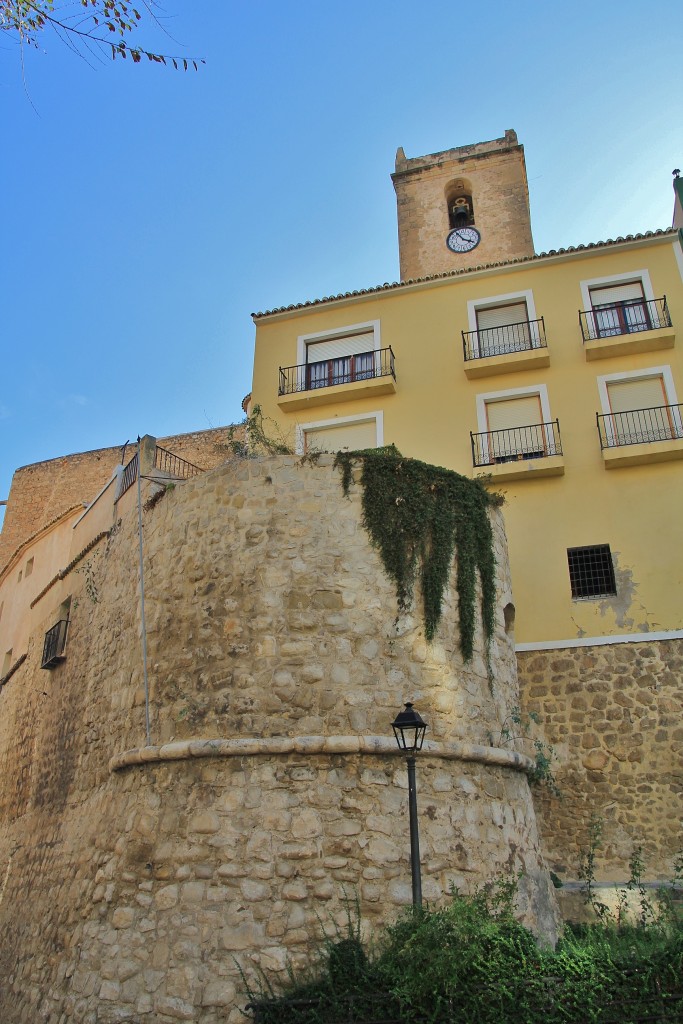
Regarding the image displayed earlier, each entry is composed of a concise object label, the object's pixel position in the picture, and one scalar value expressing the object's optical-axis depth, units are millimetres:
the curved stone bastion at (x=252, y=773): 7695
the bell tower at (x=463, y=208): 20172
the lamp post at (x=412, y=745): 7531
